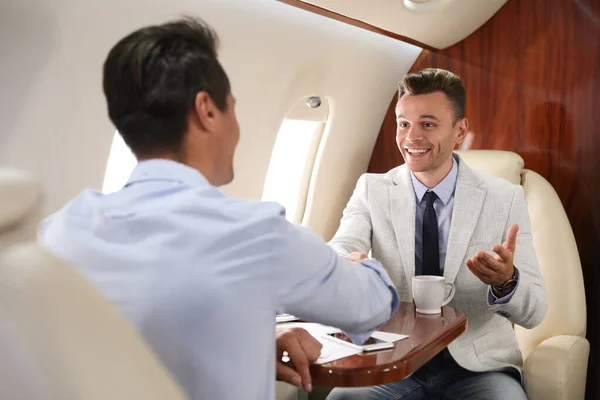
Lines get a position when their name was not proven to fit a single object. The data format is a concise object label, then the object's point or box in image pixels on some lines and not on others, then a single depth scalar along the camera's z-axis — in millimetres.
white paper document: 1486
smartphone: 1521
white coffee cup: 1858
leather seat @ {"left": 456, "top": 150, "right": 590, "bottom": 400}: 2326
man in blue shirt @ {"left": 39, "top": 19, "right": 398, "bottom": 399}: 1086
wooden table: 1396
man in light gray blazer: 2172
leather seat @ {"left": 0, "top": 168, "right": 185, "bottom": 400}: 739
